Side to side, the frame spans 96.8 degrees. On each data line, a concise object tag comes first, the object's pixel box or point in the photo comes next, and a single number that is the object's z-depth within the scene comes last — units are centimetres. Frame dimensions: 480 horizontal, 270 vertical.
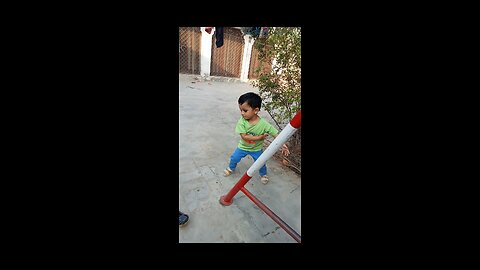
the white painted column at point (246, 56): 1170
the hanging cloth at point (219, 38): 630
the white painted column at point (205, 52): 1045
